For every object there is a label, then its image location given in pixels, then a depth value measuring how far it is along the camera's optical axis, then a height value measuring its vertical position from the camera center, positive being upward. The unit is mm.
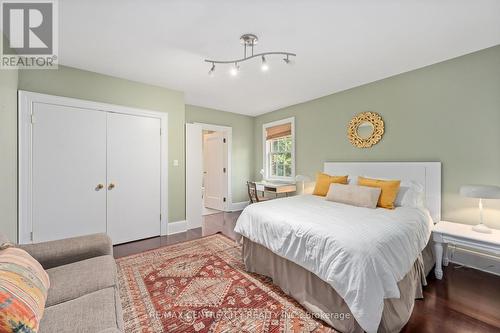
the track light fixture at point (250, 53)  2131 +1286
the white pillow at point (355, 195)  2547 -389
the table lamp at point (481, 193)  2043 -282
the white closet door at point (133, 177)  3162 -210
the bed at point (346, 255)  1428 -742
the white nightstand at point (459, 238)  1993 -732
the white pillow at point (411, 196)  2637 -397
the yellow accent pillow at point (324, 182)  3262 -271
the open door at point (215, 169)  5438 -133
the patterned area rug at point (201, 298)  1613 -1228
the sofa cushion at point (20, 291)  799 -582
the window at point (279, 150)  4816 +367
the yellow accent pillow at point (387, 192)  2543 -339
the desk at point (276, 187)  4465 -504
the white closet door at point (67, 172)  2650 -103
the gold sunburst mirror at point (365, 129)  3266 +577
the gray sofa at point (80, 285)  1001 -759
